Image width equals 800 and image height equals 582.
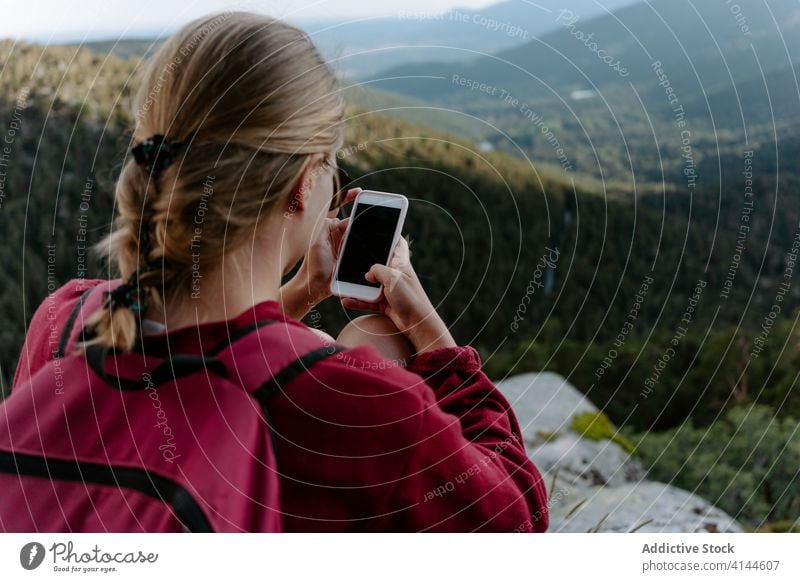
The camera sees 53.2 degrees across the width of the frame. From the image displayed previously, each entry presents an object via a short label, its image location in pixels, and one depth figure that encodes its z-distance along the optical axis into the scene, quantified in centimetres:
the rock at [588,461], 182
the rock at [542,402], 214
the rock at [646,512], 115
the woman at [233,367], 61
